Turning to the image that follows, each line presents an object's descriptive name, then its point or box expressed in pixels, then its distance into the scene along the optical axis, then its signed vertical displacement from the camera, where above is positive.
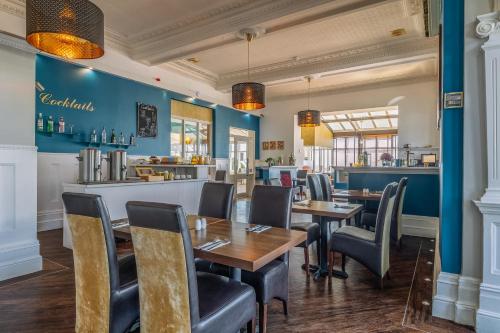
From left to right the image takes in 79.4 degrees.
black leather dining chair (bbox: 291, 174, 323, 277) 3.21 -0.73
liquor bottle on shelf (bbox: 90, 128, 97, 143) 5.82 +0.57
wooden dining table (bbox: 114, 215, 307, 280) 1.62 -0.48
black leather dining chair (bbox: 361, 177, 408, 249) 3.97 -0.72
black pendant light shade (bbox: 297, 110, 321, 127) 7.30 +1.20
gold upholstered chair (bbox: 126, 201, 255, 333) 1.41 -0.58
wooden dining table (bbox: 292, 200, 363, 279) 3.10 -0.48
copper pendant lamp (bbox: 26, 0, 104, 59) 2.33 +1.16
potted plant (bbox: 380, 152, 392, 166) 6.99 +0.23
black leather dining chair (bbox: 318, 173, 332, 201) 5.07 -0.35
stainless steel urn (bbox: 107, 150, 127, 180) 4.15 +0.03
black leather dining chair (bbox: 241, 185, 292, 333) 2.10 -0.73
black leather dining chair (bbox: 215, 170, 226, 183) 7.33 -0.22
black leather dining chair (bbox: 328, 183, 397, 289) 2.77 -0.74
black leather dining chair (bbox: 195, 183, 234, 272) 2.99 -0.34
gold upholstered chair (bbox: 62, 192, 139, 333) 1.73 -0.65
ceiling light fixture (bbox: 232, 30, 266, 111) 4.73 +1.15
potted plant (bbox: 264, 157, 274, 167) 10.64 +0.21
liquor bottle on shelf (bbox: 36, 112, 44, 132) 5.06 +0.72
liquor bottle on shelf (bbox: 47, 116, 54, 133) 5.17 +0.70
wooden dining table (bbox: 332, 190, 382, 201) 4.46 -0.43
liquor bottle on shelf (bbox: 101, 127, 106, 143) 6.03 +0.62
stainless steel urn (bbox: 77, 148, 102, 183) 3.84 +0.01
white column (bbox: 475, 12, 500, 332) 2.17 -0.16
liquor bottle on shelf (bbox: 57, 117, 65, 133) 5.34 +0.71
